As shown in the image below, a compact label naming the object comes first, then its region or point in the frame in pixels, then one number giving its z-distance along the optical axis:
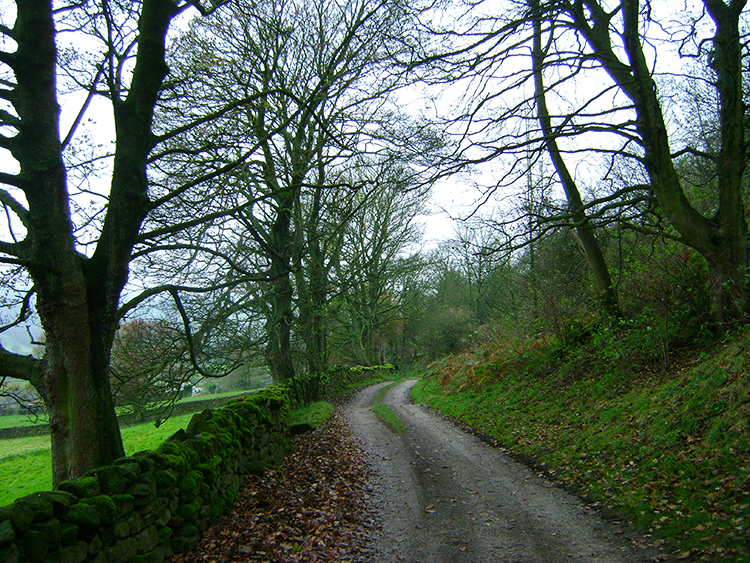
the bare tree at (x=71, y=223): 5.06
